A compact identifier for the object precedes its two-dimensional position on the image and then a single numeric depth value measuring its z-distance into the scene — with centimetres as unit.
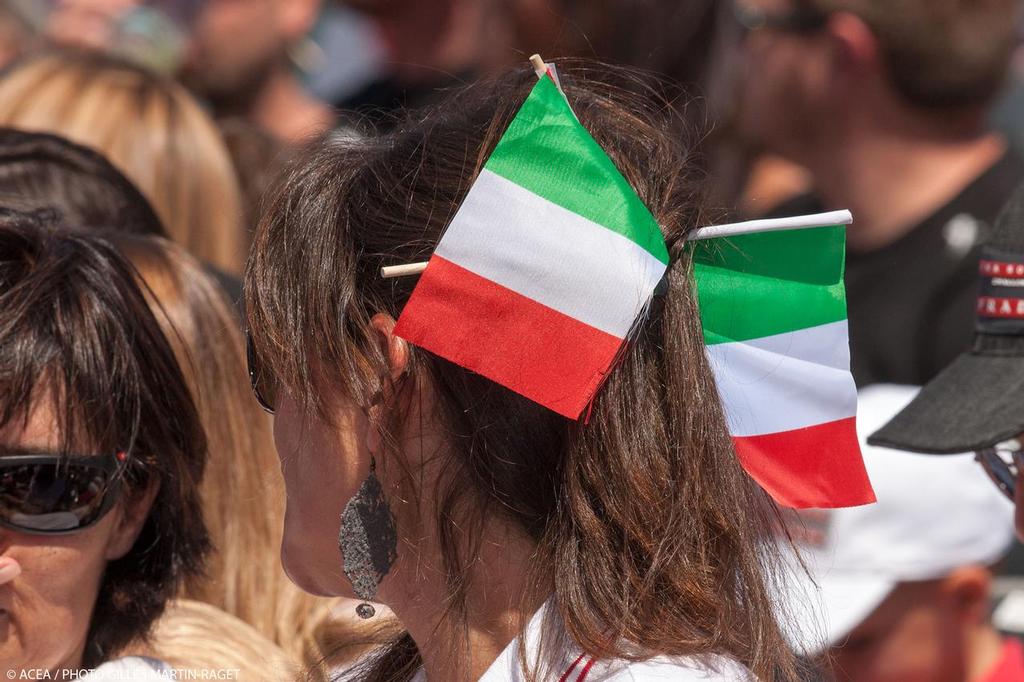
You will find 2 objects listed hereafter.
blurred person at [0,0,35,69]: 1115
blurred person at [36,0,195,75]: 1055
